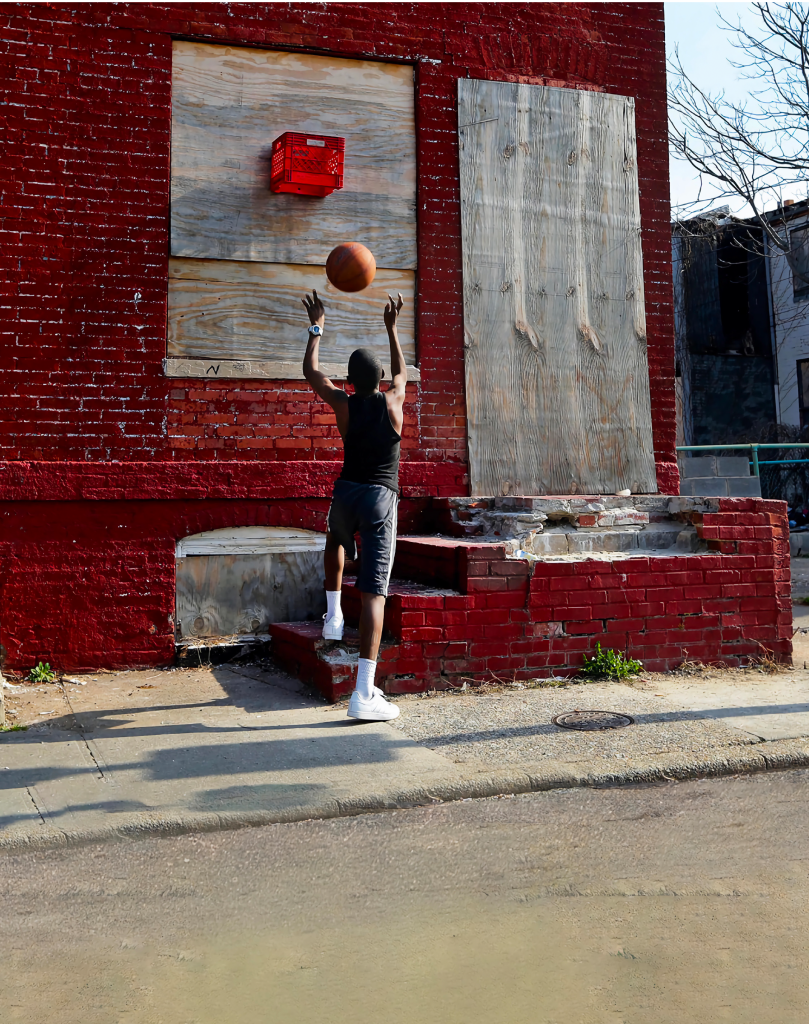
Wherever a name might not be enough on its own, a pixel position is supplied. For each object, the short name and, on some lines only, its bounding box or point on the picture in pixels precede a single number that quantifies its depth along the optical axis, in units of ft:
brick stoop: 19.12
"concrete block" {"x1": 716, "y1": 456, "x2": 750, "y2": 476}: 40.24
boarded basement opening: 22.58
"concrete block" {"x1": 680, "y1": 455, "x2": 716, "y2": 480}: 39.78
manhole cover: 16.47
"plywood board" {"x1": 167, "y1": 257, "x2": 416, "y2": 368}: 22.68
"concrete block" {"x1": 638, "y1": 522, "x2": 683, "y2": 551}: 22.74
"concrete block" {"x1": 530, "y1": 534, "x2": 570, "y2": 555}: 21.63
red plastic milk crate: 22.74
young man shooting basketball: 17.10
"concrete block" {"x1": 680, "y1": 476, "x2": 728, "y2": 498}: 39.42
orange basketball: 19.12
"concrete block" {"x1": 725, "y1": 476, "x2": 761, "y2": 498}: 39.42
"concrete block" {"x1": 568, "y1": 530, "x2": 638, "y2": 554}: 22.03
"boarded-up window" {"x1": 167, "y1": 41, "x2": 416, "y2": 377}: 22.75
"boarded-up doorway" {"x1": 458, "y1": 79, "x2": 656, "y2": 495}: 24.81
